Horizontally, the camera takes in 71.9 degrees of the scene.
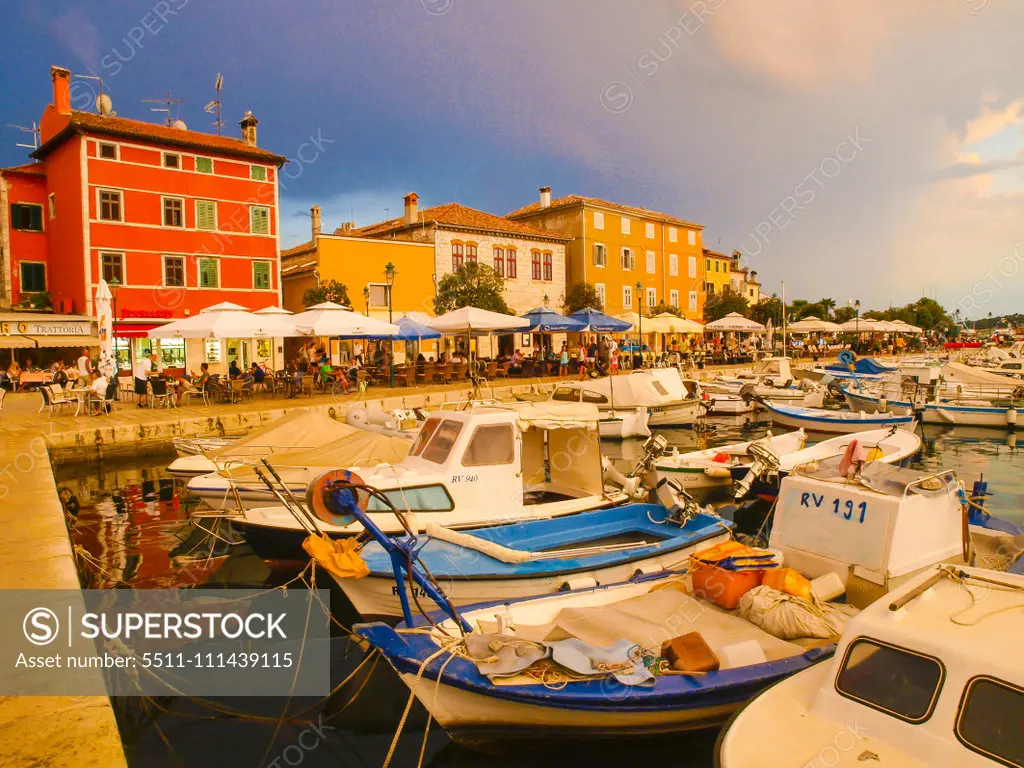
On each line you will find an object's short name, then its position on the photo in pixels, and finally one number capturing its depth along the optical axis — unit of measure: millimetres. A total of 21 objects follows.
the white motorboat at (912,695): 3783
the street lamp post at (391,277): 28420
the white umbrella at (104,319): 21453
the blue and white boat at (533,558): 7855
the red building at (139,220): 32188
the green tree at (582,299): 47222
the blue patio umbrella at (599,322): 31297
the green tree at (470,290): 36125
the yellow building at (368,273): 37281
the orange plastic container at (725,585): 6633
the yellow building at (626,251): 49625
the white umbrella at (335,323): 23391
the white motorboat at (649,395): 25031
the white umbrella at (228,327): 21828
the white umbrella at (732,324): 42312
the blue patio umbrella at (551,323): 30562
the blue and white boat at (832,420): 23594
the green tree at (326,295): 34375
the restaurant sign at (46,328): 29891
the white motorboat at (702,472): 15078
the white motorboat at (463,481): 9578
